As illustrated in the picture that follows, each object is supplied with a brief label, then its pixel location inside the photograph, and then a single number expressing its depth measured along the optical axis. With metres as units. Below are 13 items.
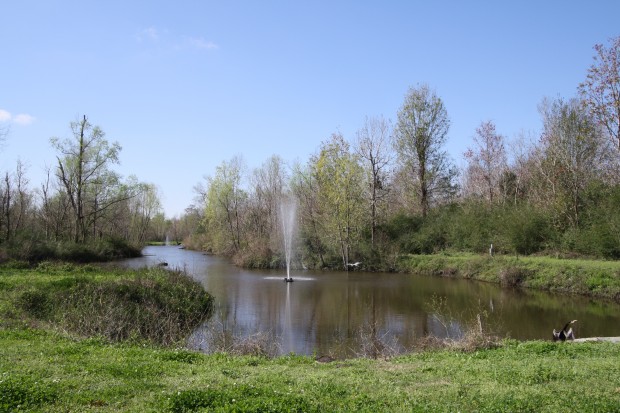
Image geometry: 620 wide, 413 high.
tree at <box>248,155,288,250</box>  57.84
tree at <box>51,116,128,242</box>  42.41
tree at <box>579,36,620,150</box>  26.67
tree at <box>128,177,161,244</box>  79.31
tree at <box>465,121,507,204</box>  48.19
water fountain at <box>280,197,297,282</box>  43.38
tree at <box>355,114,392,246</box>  46.12
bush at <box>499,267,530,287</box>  30.16
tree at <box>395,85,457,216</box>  47.16
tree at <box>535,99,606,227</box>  33.22
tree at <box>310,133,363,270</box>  43.19
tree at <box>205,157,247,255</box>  59.50
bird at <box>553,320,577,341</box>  14.02
